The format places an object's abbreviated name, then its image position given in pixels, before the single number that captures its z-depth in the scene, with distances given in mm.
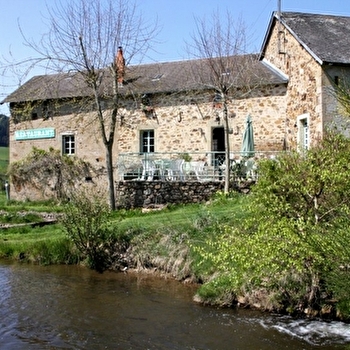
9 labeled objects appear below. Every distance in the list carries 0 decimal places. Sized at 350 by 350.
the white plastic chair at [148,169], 17594
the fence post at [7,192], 22617
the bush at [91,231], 11578
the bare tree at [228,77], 17000
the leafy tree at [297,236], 7578
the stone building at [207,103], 16984
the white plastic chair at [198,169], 17125
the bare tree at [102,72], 17016
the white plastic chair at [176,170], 17172
